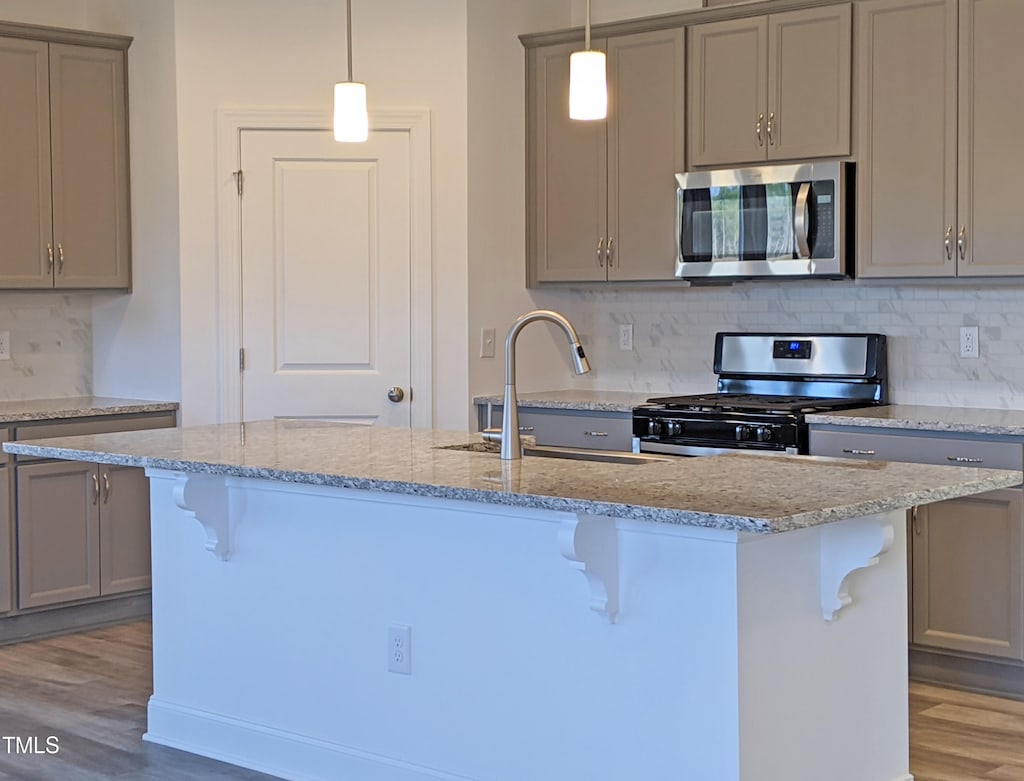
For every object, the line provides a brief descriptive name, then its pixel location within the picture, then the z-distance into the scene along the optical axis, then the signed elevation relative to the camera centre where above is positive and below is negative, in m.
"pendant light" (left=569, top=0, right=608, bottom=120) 3.07 +0.59
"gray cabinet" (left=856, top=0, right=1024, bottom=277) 4.35 +0.68
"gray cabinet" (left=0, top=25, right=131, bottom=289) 5.17 +0.70
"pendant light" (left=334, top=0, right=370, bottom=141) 3.53 +0.62
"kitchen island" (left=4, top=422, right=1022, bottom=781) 2.63 -0.64
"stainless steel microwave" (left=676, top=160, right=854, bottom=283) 4.68 +0.43
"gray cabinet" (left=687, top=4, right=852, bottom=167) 4.70 +0.93
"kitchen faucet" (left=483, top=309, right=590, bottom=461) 3.14 -0.18
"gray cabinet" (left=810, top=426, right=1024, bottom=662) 4.12 -0.71
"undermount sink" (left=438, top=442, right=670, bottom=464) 3.19 -0.31
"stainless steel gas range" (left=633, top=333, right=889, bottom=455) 4.57 -0.24
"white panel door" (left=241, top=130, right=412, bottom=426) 5.29 +0.25
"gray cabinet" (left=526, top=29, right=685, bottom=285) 5.16 +0.69
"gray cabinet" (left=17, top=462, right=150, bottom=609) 4.98 -0.77
